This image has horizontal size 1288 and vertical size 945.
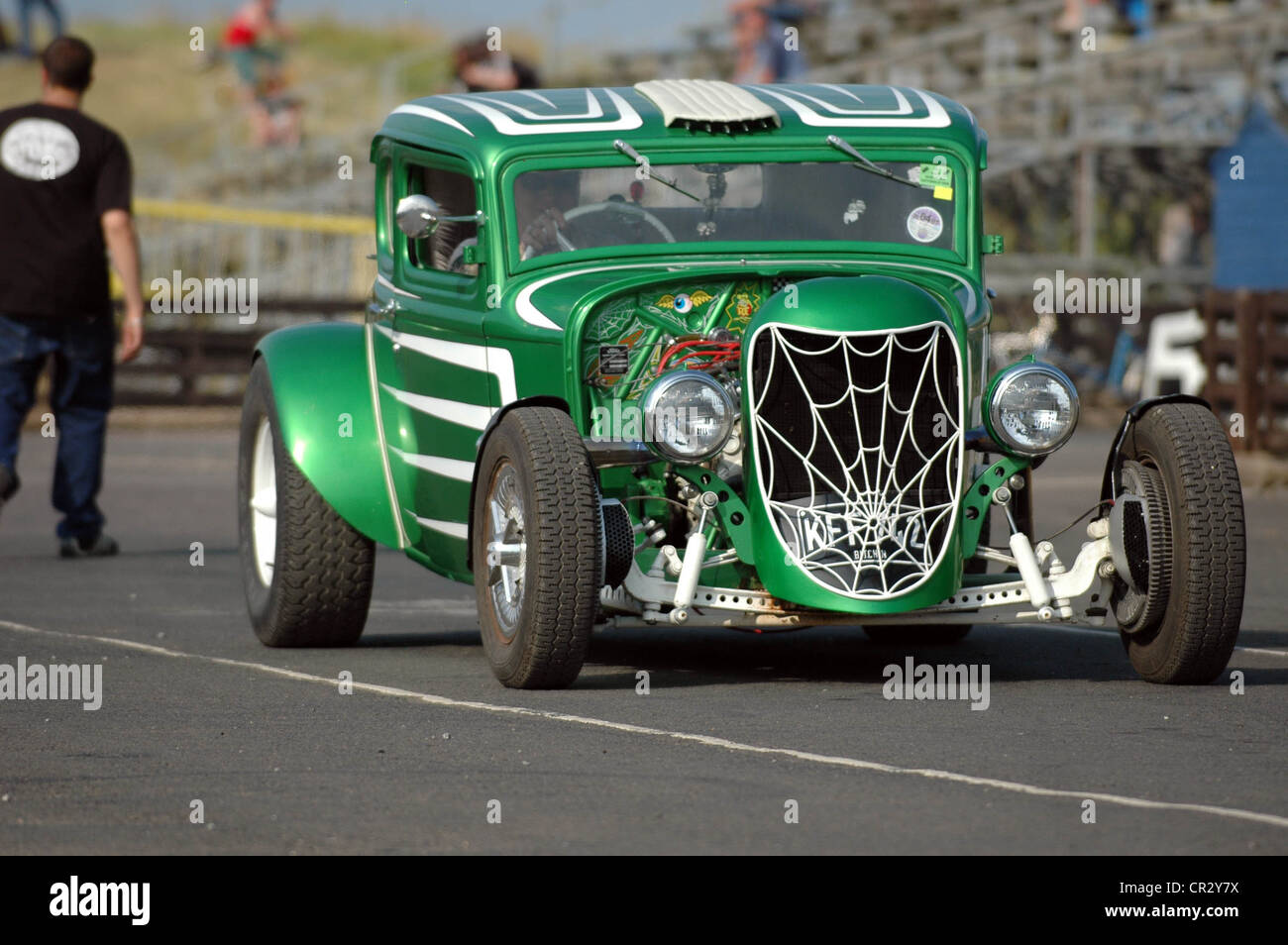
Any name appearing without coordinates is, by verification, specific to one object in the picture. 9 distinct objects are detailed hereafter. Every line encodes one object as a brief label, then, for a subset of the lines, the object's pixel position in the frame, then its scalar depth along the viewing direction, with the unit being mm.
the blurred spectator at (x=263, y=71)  35438
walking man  12477
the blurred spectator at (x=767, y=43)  29500
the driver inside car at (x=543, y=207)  8695
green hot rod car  7551
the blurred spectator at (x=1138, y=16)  31641
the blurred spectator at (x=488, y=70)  24219
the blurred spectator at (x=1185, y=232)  31391
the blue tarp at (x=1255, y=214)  22859
